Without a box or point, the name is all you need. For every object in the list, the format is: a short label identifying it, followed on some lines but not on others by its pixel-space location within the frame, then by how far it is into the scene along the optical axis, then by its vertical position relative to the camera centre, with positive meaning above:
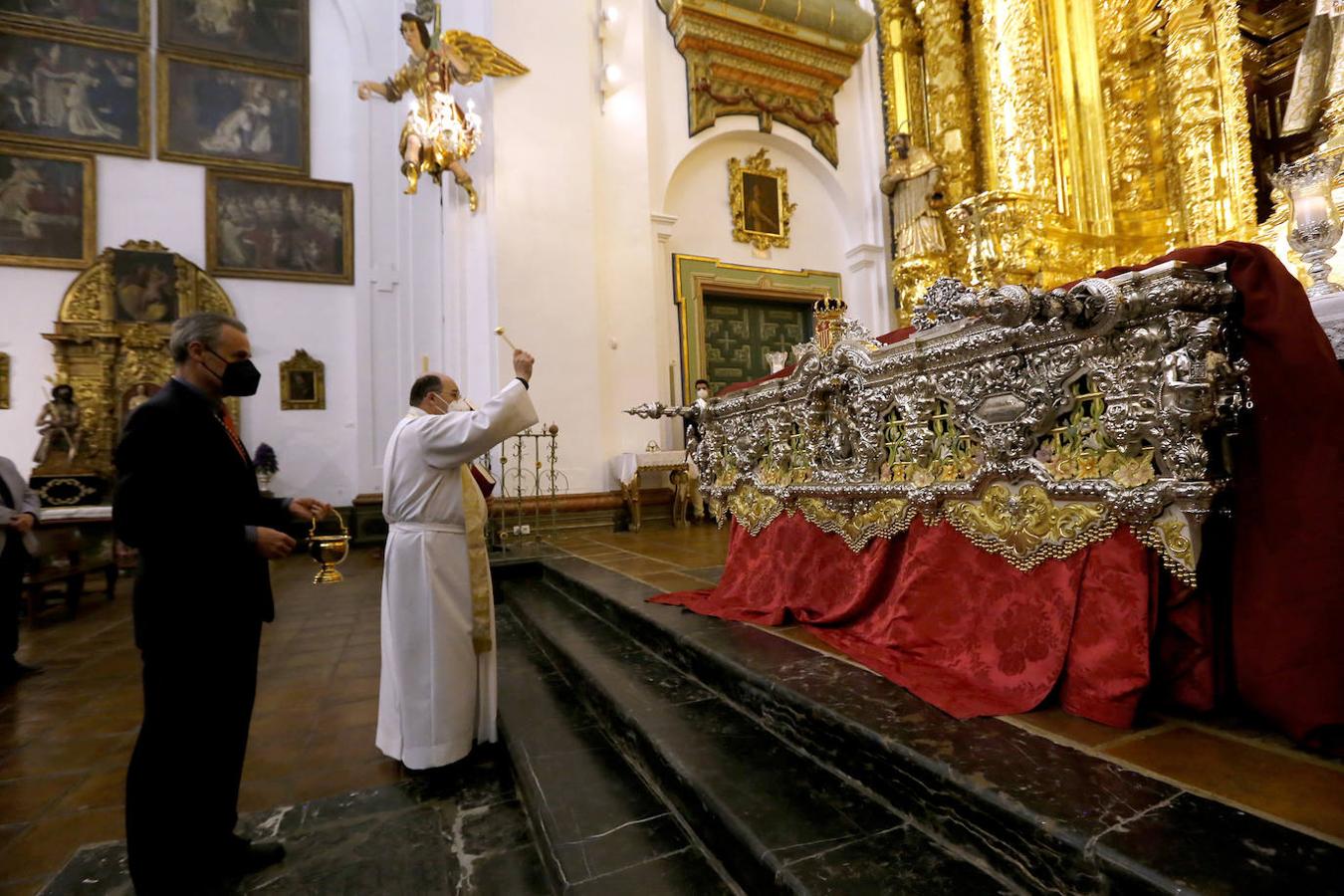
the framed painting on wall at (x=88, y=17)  8.42 +6.89
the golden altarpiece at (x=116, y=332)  8.27 +2.34
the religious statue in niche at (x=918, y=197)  7.66 +3.44
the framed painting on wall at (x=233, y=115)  9.06 +5.81
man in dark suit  1.50 -0.28
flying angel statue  6.12 +4.07
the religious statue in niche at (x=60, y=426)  7.79 +0.99
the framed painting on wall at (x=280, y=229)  9.13 +4.09
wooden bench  4.49 -0.54
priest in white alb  2.18 -0.37
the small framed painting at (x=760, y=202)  8.13 +3.70
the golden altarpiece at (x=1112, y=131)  4.73 +2.90
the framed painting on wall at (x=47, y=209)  8.21 +4.02
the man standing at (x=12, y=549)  3.24 -0.25
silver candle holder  2.00 +0.79
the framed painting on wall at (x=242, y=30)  9.16 +7.19
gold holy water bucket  1.99 -0.19
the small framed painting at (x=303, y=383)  9.17 +1.66
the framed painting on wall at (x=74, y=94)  8.36 +5.76
